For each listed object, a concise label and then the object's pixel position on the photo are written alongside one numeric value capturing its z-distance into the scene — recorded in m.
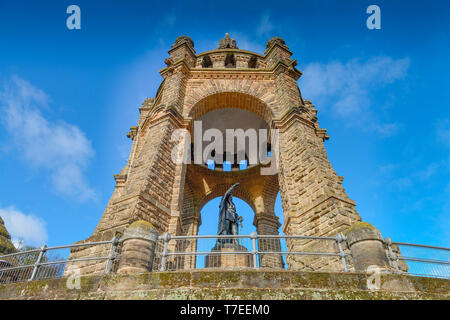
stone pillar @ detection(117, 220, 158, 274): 4.98
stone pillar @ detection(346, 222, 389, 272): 4.85
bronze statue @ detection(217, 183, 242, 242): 11.45
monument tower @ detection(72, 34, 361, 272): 8.91
